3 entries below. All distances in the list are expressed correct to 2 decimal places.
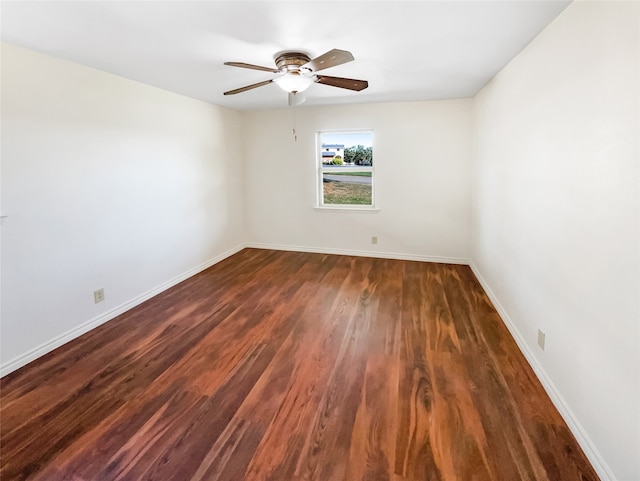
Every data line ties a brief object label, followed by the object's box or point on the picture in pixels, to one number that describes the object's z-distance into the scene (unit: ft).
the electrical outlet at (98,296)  9.96
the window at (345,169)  16.57
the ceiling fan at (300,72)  7.69
